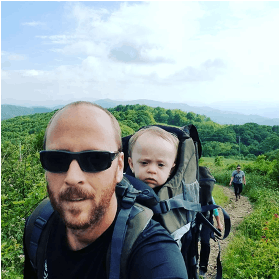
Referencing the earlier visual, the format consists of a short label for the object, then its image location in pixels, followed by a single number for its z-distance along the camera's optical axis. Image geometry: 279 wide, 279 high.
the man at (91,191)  0.95
